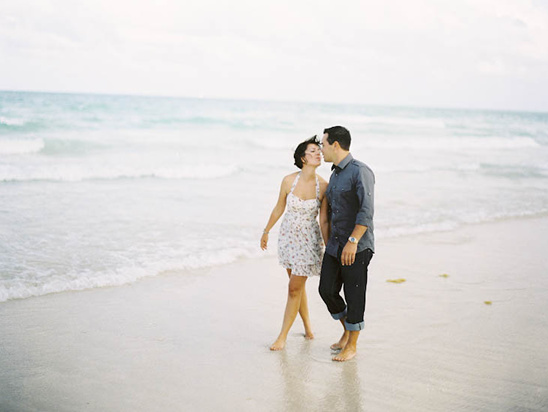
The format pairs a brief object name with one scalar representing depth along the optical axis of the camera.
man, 3.86
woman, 4.29
